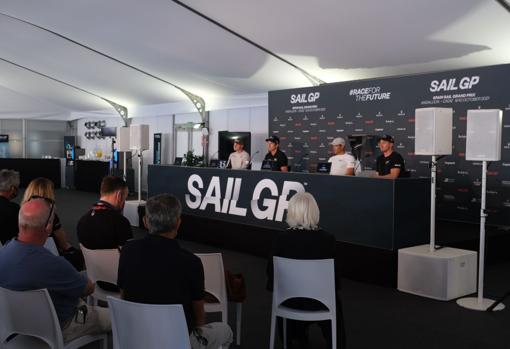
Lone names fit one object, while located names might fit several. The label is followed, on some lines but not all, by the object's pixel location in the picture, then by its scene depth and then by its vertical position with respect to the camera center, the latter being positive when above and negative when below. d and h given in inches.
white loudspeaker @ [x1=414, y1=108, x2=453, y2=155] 196.1 +10.7
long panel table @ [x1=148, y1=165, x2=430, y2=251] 207.6 -19.9
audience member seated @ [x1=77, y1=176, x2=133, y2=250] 142.3 -19.6
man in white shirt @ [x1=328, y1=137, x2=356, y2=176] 262.3 -0.7
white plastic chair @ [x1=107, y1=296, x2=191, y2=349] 81.5 -26.5
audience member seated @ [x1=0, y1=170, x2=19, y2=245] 150.1 -16.6
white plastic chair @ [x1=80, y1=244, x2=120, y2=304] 129.9 -27.8
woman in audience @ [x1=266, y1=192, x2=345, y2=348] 124.6 -20.3
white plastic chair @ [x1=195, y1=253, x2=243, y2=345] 128.0 -30.5
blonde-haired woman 150.5 -21.4
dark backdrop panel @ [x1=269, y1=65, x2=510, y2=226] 279.0 +27.1
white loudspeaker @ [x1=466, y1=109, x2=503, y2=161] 181.9 +8.9
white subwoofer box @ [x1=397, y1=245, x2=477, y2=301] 189.6 -41.7
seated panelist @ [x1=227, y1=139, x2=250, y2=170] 329.7 -0.8
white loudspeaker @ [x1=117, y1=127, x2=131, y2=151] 387.2 +13.8
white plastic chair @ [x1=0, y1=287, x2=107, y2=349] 91.0 -29.3
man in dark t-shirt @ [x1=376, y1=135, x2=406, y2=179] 255.3 -1.3
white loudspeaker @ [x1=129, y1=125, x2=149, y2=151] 361.4 +13.7
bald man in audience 94.7 -20.0
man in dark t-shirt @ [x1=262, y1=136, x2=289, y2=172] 315.0 +2.5
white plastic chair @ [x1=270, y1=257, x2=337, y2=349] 119.3 -29.2
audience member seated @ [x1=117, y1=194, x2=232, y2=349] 90.4 -19.9
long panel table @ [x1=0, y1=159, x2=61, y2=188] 669.9 -15.5
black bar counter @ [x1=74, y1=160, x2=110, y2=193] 611.6 -20.8
